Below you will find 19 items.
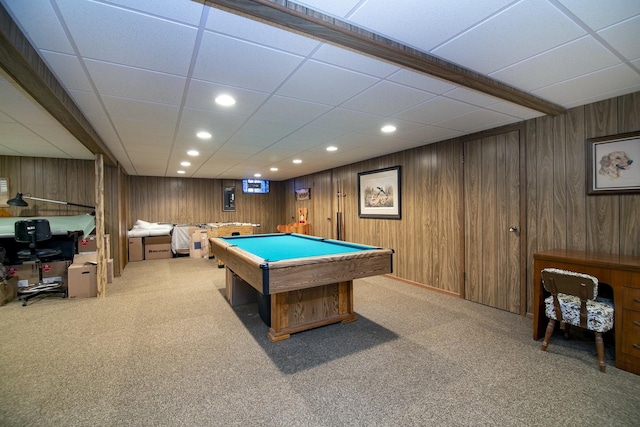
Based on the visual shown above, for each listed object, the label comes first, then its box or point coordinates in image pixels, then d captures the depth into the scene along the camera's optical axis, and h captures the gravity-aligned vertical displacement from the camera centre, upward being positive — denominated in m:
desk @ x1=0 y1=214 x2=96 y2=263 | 4.63 -0.25
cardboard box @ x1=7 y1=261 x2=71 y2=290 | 4.27 -0.85
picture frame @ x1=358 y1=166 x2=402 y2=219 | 5.11 +0.37
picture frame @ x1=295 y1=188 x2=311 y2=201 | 8.10 +0.59
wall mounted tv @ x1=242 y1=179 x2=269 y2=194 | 9.16 +0.93
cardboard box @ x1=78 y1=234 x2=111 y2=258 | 4.89 -0.48
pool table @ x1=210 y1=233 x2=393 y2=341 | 2.42 -0.56
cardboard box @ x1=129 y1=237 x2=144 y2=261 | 7.03 -0.82
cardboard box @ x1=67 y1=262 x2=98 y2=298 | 4.09 -0.93
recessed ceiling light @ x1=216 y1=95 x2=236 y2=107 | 2.53 +1.05
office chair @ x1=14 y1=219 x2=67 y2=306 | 4.01 -0.52
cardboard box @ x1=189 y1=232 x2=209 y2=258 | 7.32 -0.77
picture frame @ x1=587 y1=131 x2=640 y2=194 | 2.59 +0.44
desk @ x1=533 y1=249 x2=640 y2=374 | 2.18 -0.66
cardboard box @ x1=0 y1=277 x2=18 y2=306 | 3.87 -1.02
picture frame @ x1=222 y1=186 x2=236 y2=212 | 8.93 +0.50
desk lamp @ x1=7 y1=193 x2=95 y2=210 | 4.66 +0.29
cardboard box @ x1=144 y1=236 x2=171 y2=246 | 7.24 -0.62
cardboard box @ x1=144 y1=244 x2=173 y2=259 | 7.24 -0.91
